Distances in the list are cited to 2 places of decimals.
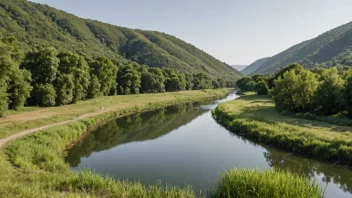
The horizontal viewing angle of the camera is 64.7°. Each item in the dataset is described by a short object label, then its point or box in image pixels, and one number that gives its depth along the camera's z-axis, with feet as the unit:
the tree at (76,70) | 209.26
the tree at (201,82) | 535.19
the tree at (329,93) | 149.89
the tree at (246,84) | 461.37
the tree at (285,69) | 297.94
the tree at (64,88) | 197.88
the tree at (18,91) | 150.34
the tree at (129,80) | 334.85
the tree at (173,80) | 438.81
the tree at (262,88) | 327.59
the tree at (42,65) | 187.01
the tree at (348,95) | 140.15
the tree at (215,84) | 620.49
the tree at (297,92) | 168.37
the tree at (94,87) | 253.24
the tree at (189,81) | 498.77
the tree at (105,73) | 276.00
